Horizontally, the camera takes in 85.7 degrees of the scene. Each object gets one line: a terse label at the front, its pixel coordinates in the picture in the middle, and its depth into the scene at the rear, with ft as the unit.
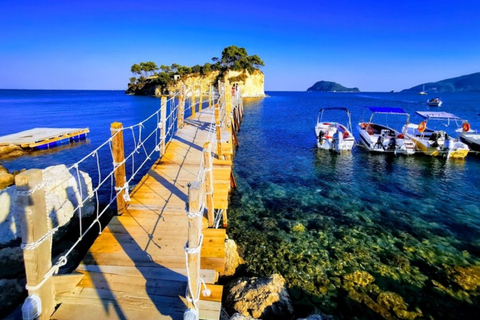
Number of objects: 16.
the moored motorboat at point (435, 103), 247.29
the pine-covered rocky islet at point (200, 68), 293.64
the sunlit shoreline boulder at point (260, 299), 16.62
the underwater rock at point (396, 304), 18.65
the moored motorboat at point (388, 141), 64.95
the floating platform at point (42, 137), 65.05
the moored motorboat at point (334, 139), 66.33
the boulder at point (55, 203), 23.98
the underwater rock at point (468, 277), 21.50
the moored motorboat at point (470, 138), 67.92
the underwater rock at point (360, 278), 21.62
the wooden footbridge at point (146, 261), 10.82
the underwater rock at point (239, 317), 14.30
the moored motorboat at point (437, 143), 62.59
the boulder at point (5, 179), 37.04
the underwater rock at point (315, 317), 15.81
